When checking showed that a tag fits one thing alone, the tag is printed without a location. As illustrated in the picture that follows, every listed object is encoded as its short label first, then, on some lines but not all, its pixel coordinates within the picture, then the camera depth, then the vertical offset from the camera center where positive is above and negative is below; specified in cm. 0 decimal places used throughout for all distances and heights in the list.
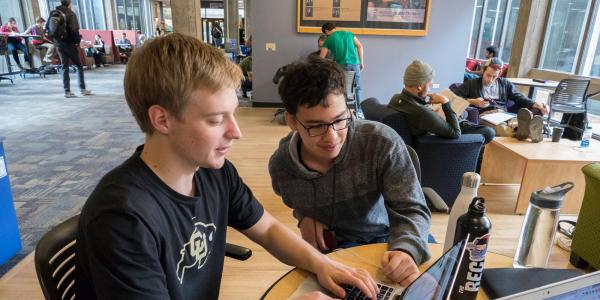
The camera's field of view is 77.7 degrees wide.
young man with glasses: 112 -42
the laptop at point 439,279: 55 -34
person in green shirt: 509 -14
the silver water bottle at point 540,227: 107 -53
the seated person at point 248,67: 662 -55
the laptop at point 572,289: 54 -35
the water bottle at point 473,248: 75 -40
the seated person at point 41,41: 932 -27
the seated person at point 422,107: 248 -44
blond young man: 68 -32
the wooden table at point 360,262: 85 -55
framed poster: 580 +34
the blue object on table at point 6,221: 189 -97
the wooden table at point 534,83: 490 -52
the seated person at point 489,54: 616 -20
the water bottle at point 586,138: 283 -70
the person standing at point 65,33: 579 -5
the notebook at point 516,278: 81 -51
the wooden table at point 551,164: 258 -81
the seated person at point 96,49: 1141 -55
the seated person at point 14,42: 861 -29
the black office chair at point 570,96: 465 -64
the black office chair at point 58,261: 81 -50
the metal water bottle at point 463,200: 92 -38
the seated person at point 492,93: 391 -54
